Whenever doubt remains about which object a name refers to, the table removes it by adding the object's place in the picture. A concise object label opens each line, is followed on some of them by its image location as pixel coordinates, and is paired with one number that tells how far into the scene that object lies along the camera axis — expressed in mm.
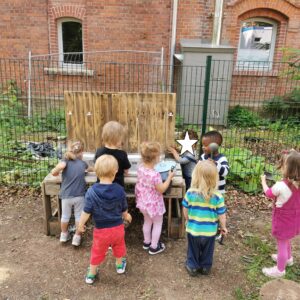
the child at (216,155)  3727
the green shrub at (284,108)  8648
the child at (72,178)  3614
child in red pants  2992
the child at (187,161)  4141
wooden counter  3814
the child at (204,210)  3014
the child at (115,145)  3421
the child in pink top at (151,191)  3414
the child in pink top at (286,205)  3043
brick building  9938
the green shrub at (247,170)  5441
